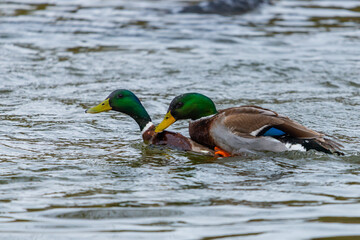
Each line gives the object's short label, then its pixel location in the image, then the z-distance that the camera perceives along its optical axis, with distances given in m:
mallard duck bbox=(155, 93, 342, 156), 13.51
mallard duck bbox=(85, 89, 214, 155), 14.59
